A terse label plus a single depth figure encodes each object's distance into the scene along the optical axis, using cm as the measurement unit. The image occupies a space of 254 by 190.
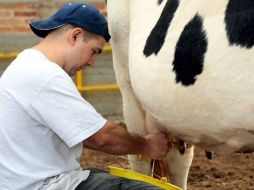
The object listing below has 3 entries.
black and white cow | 433
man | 453
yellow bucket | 509
